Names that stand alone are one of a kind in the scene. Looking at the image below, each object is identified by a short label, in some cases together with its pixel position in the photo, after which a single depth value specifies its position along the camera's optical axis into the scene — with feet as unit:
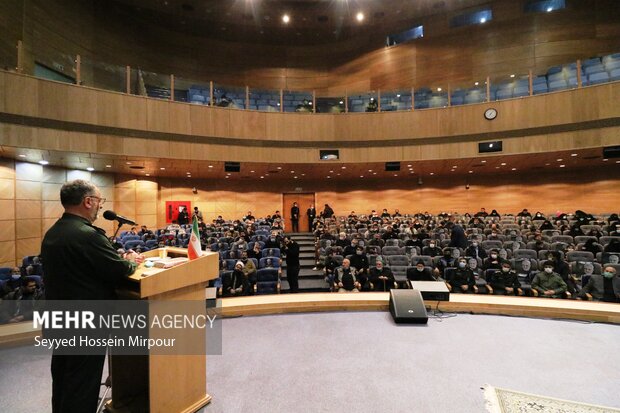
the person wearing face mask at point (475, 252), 23.02
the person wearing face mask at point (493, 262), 20.02
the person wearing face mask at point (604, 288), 16.26
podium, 5.56
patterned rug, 6.27
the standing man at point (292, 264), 21.16
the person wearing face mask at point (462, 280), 18.81
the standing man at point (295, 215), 44.55
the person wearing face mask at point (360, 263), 20.22
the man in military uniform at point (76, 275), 5.05
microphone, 6.24
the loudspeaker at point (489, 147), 33.06
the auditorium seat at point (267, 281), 20.38
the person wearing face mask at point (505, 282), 18.21
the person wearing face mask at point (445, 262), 20.97
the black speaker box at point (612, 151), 29.19
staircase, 21.91
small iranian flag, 6.61
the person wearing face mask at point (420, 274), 18.78
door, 49.47
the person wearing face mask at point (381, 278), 19.13
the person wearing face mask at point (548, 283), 17.25
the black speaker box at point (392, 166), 36.90
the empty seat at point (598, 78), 29.07
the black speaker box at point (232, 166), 35.00
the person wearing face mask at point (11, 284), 17.30
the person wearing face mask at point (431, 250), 24.35
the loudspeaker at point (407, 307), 10.87
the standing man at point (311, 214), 46.42
